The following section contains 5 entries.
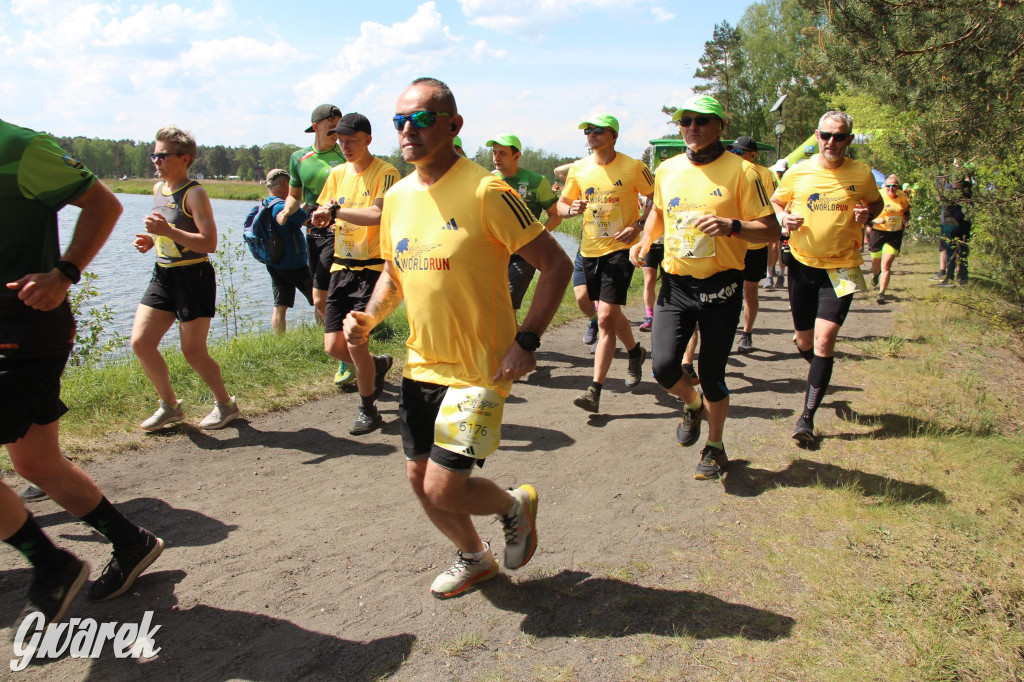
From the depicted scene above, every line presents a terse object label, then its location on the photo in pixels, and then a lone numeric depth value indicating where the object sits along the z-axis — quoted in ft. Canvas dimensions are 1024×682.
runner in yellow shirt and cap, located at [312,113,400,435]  18.15
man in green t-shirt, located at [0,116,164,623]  9.02
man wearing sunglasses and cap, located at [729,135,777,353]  25.73
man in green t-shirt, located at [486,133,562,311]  23.43
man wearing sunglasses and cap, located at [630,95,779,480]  14.16
